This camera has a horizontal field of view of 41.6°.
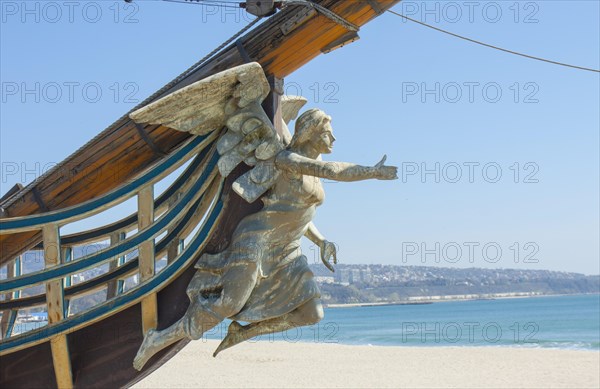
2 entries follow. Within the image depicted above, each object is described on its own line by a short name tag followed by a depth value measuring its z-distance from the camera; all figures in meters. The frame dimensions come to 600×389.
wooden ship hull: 4.14
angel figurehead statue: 3.99
